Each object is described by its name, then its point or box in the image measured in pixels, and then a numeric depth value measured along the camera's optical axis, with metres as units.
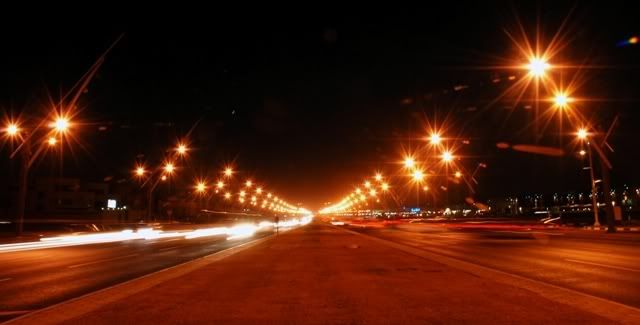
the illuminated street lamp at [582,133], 37.49
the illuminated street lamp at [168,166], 58.10
